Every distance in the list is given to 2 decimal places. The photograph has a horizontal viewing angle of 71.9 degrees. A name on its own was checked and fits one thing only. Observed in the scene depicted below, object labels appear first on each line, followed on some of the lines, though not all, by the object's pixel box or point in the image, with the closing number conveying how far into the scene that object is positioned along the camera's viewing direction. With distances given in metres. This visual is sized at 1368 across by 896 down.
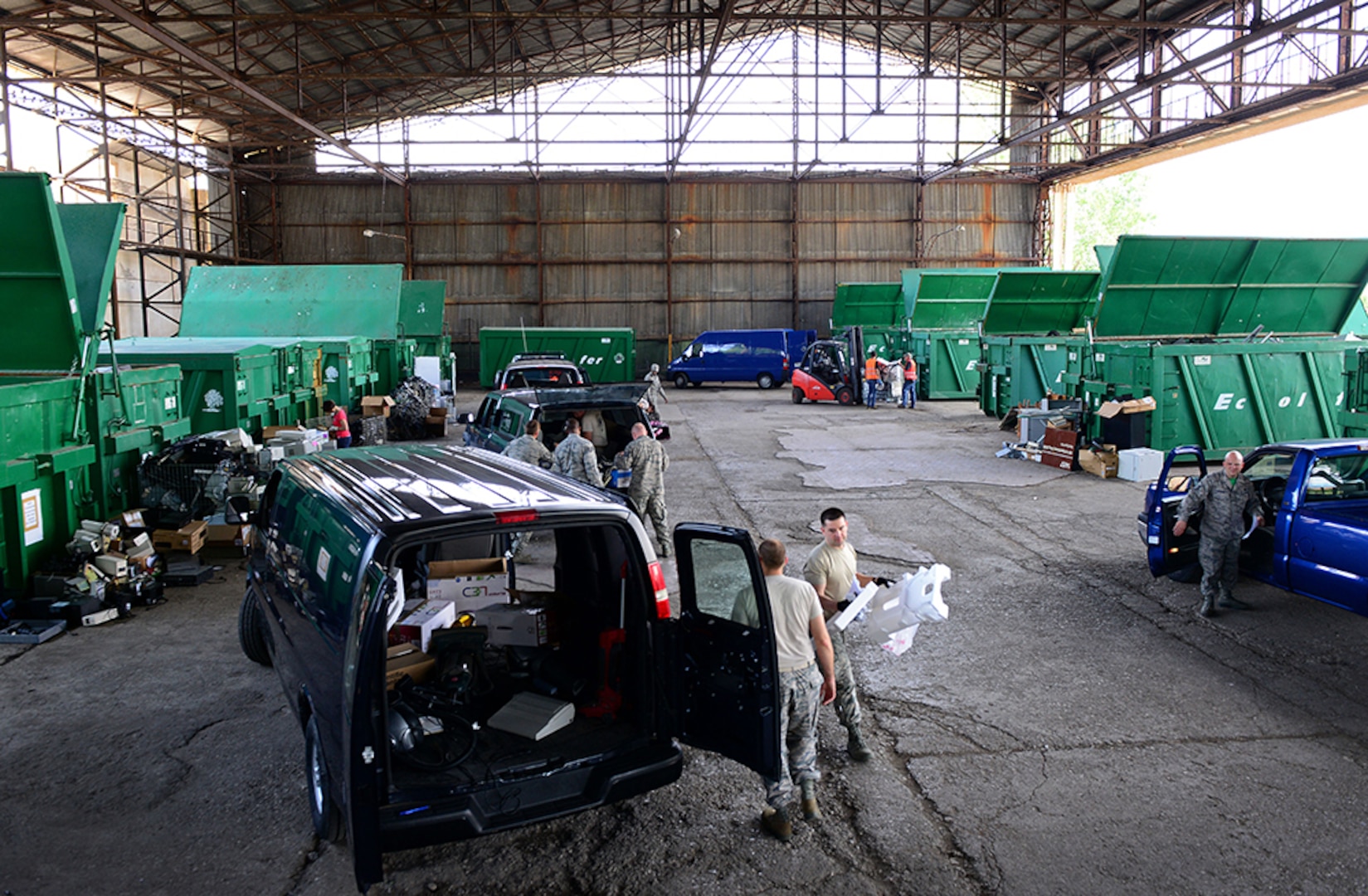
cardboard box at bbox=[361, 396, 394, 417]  17.11
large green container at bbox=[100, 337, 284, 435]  11.46
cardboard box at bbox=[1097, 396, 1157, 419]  13.91
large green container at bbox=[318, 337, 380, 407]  16.22
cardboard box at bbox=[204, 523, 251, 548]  9.50
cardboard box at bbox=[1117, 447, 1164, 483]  13.50
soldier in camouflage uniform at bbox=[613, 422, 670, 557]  9.23
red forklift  25.03
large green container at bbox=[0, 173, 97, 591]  7.62
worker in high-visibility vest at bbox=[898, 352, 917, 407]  23.46
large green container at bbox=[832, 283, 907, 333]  29.22
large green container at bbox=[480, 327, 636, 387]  29.97
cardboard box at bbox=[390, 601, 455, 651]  4.89
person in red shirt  13.98
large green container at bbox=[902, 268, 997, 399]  25.33
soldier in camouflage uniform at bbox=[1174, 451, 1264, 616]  7.44
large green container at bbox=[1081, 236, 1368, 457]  14.19
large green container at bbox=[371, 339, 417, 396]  19.42
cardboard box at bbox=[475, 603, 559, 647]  5.01
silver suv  17.22
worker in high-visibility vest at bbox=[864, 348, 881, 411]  24.34
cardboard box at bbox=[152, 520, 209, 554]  9.14
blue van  31.16
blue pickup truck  6.57
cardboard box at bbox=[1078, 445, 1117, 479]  13.88
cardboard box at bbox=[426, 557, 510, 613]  5.33
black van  3.68
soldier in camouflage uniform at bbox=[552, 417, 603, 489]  9.21
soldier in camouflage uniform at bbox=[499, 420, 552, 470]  9.50
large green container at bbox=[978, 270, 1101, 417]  18.78
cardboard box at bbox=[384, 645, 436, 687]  4.61
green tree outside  47.59
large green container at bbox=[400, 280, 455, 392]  24.81
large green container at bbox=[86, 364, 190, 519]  8.91
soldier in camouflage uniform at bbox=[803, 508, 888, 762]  5.20
